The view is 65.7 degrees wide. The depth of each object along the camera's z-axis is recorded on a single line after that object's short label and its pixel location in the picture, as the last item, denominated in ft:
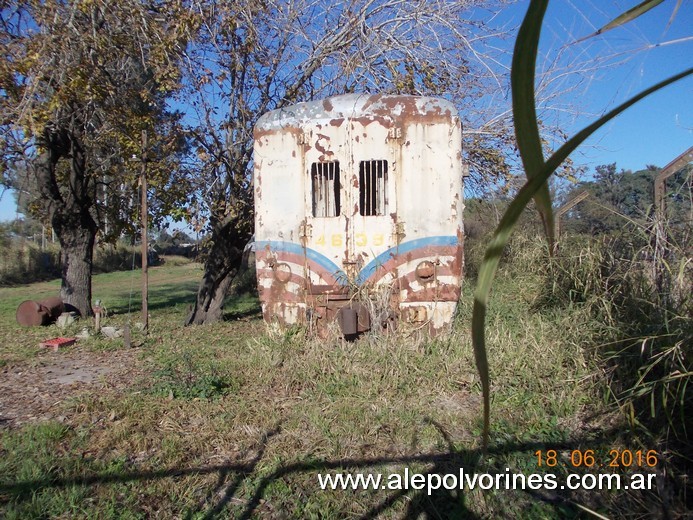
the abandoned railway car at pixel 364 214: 17.99
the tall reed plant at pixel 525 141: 1.37
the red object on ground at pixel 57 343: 23.54
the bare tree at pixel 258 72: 25.57
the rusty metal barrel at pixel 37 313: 29.91
